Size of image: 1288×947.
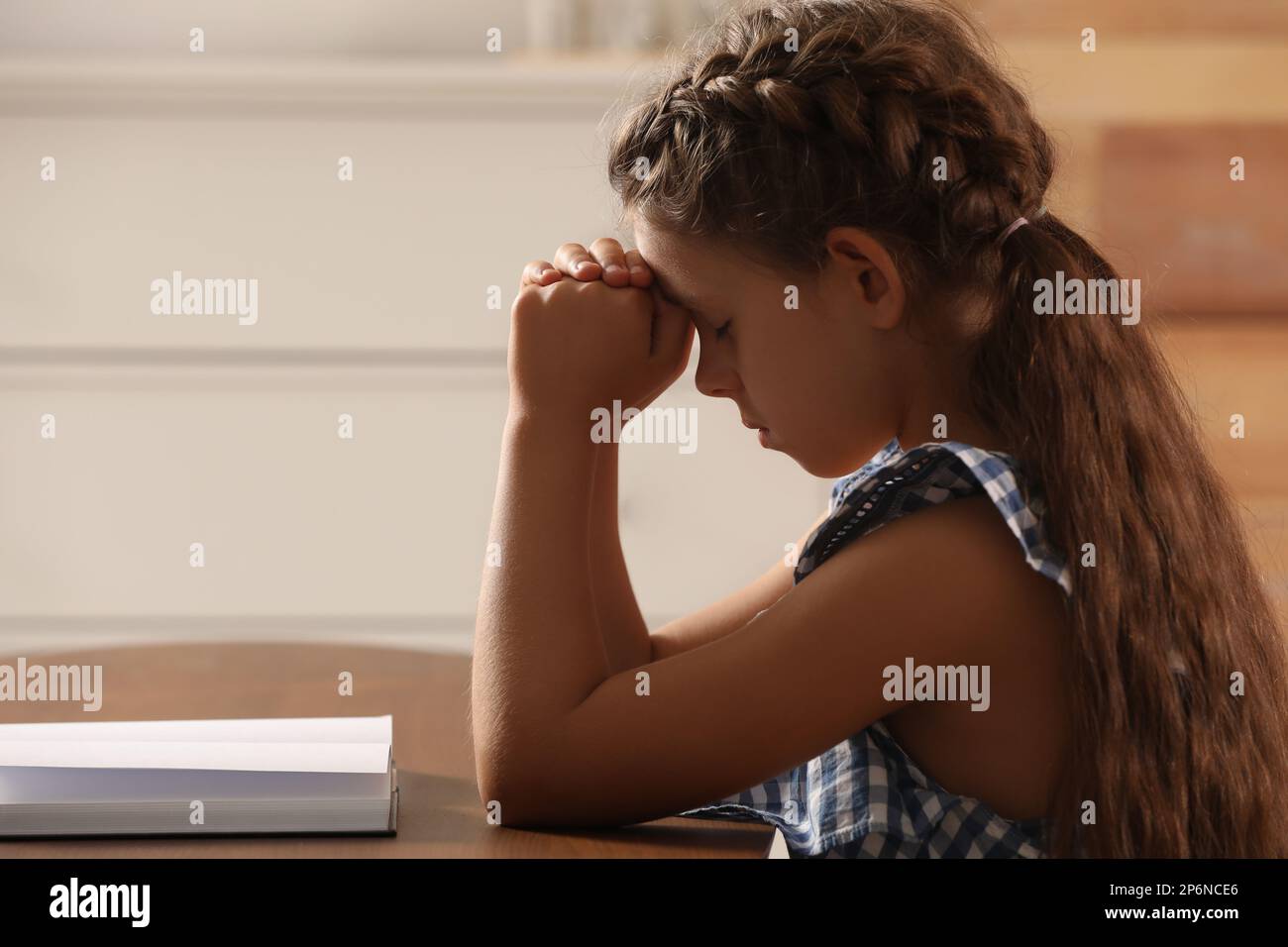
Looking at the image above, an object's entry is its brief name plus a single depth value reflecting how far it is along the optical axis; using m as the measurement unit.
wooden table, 0.74
